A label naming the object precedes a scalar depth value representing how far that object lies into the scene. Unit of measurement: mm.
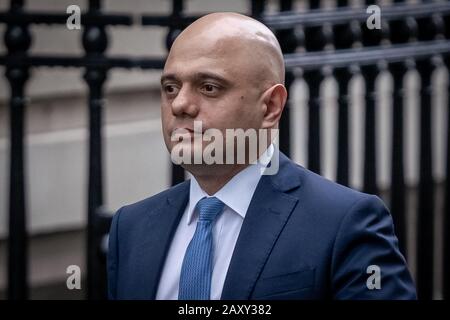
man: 4412
